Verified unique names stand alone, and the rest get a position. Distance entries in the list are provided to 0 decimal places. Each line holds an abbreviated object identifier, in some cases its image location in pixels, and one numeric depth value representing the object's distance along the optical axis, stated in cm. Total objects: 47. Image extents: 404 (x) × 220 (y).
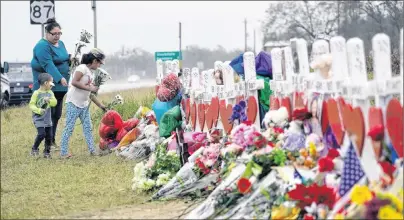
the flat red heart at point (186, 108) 1930
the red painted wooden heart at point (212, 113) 1723
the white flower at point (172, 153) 1632
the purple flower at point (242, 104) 1557
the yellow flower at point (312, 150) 1216
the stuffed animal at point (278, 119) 1355
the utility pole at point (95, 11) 3856
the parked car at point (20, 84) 4863
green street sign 4369
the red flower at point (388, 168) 1063
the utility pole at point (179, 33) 5437
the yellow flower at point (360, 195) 1007
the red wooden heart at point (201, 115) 1827
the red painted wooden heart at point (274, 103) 1420
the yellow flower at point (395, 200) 982
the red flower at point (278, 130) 1326
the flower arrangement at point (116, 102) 2416
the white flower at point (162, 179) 1523
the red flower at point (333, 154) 1168
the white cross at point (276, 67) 1453
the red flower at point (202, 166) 1462
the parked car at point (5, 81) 4925
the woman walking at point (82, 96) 2114
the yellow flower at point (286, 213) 1117
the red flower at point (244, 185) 1219
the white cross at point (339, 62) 1197
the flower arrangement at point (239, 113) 1547
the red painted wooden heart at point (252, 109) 1529
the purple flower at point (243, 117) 1542
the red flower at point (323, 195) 1093
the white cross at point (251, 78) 1545
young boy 2094
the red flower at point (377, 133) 1088
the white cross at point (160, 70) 2408
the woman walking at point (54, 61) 2192
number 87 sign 2833
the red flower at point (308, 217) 1089
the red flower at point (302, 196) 1109
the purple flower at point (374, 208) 981
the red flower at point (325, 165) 1145
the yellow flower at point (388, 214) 970
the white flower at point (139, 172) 1562
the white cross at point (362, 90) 1098
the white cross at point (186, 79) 1993
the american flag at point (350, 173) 1093
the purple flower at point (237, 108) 1555
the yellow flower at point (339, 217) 1021
